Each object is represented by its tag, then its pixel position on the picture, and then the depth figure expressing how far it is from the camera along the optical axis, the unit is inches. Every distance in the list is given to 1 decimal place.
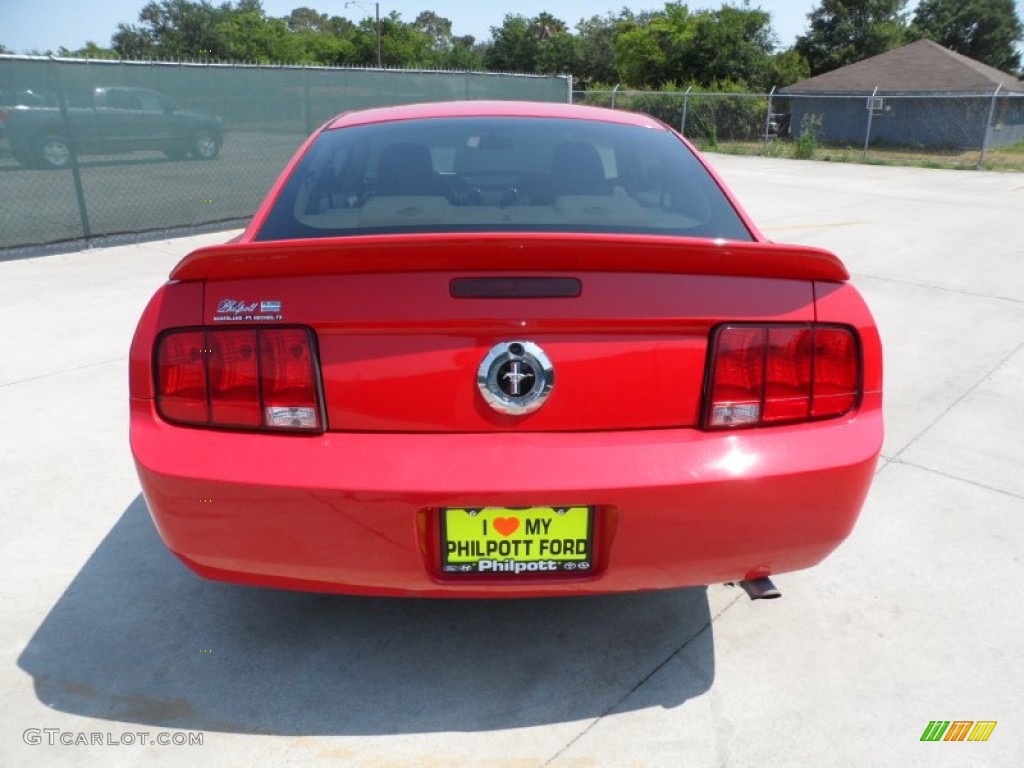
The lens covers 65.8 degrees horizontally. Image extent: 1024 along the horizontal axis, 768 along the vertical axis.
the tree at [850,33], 1824.6
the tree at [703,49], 1529.3
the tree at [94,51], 2362.3
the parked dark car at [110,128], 308.3
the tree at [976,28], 2016.5
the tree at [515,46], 2596.0
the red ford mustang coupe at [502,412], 70.4
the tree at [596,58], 2455.7
